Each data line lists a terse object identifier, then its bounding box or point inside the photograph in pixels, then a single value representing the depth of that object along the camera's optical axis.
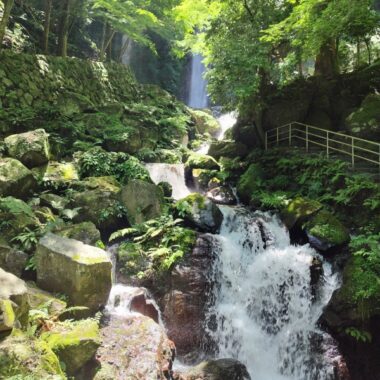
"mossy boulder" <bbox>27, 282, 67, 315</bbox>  6.05
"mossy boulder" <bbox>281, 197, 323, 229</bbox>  10.62
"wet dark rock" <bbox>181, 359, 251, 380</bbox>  6.59
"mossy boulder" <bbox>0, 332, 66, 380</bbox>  4.11
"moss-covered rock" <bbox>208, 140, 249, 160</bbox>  16.98
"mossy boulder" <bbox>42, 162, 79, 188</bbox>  10.75
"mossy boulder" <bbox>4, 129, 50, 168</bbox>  10.60
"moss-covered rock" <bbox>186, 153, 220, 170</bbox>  15.73
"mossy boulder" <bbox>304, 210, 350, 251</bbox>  9.68
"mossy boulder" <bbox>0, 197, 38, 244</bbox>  8.23
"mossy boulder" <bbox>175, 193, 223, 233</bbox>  10.65
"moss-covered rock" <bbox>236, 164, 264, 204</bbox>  13.61
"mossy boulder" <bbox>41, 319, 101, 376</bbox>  5.13
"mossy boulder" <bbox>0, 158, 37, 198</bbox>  9.23
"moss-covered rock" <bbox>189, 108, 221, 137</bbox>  23.30
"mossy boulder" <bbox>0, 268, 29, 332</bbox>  4.42
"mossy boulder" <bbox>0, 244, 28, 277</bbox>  7.28
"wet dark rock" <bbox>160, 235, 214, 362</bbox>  8.00
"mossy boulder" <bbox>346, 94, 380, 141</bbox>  13.06
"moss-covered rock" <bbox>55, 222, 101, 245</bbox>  8.40
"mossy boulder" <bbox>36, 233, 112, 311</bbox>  6.61
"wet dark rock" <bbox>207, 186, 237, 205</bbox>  13.79
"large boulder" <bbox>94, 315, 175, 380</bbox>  5.76
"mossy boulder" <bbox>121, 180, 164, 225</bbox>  10.46
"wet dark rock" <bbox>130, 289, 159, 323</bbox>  7.84
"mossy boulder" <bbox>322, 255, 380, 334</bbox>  8.02
